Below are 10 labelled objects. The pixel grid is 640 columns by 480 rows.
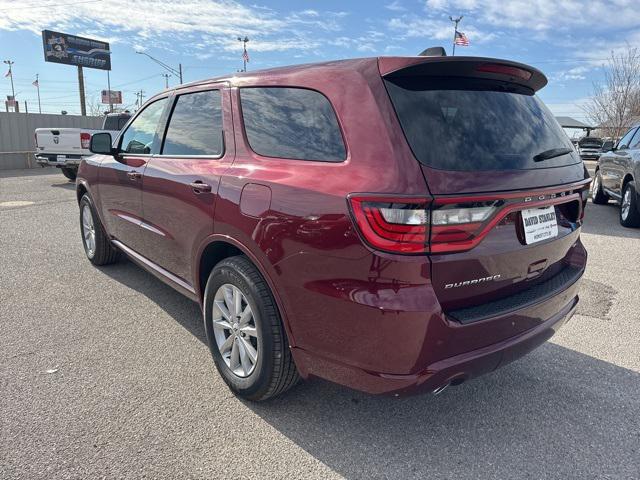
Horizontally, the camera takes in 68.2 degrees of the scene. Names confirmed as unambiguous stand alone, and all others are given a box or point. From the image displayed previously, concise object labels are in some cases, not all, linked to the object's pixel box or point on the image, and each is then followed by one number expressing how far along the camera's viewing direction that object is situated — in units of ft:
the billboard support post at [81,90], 108.78
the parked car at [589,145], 86.89
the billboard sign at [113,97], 185.78
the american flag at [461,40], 90.17
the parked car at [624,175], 25.12
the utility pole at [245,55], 116.31
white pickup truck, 43.57
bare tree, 76.02
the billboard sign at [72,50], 118.32
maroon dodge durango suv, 6.33
